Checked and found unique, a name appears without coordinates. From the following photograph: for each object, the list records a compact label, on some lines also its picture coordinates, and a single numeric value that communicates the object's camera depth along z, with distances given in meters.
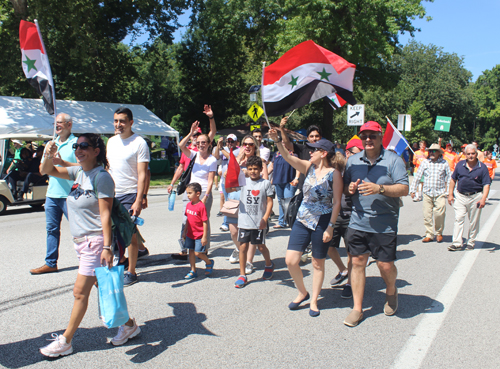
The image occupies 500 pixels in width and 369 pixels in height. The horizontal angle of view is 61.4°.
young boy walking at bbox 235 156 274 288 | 5.23
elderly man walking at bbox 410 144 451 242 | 7.95
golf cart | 10.52
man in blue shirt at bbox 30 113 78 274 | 5.21
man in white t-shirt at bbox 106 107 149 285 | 4.91
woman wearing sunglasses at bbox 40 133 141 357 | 3.29
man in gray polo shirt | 4.00
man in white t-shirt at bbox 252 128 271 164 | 9.37
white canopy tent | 16.84
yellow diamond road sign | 16.61
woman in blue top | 4.24
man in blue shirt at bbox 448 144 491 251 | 7.34
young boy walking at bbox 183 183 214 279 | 5.34
